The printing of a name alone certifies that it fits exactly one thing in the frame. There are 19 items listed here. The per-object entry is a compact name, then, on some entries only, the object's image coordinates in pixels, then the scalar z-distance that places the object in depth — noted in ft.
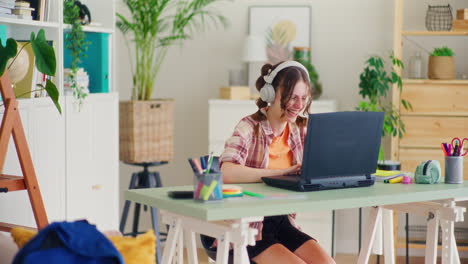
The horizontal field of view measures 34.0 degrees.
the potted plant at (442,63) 16.48
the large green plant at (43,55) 10.39
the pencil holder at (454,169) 10.50
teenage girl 10.05
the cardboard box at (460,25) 16.46
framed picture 17.87
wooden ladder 10.36
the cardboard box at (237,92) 17.07
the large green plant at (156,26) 16.81
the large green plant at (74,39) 13.64
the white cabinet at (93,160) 13.60
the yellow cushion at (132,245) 6.63
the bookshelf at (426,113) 16.47
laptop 9.07
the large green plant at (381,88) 16.22
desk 8.20
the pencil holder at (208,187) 8.35
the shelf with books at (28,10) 12.01
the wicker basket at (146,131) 16.48
